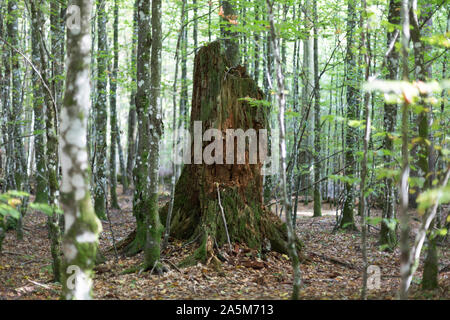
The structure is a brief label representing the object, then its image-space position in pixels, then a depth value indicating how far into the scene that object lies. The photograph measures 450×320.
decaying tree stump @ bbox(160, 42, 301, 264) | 7.75
